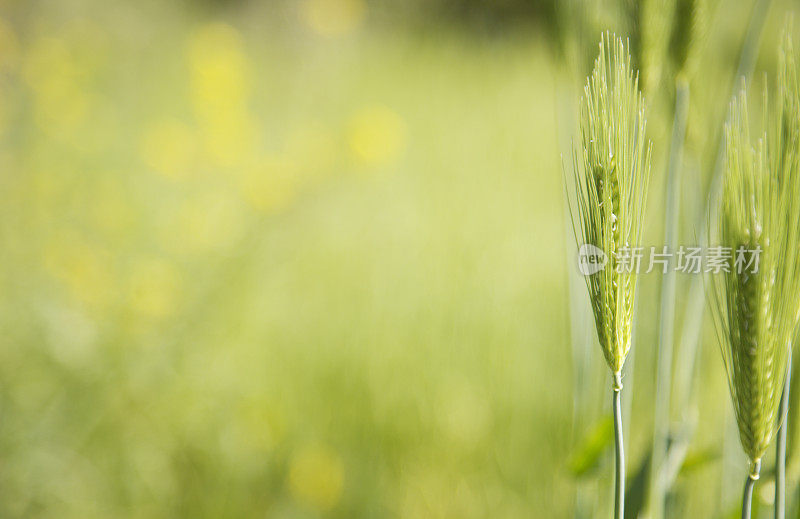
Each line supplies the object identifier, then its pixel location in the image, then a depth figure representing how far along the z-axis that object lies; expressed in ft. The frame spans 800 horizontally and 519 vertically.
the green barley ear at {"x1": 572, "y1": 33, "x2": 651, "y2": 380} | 3.05
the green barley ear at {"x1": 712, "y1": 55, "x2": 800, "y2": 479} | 3.04
